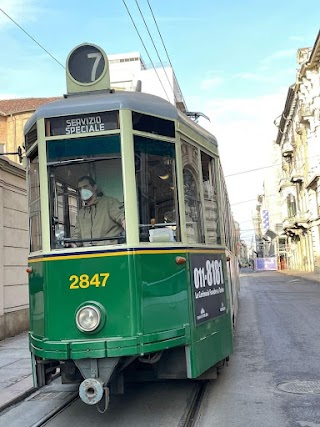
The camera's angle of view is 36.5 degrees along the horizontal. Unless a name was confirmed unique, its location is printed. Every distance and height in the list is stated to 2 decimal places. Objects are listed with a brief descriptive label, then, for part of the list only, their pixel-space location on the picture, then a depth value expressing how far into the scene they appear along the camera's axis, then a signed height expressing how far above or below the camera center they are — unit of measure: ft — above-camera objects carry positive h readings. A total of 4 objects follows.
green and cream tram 14.65 +0.79
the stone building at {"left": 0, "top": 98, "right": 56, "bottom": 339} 35.60 +2.38
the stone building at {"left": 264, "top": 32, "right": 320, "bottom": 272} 121.19 +28.99
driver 15.44 +1.94
